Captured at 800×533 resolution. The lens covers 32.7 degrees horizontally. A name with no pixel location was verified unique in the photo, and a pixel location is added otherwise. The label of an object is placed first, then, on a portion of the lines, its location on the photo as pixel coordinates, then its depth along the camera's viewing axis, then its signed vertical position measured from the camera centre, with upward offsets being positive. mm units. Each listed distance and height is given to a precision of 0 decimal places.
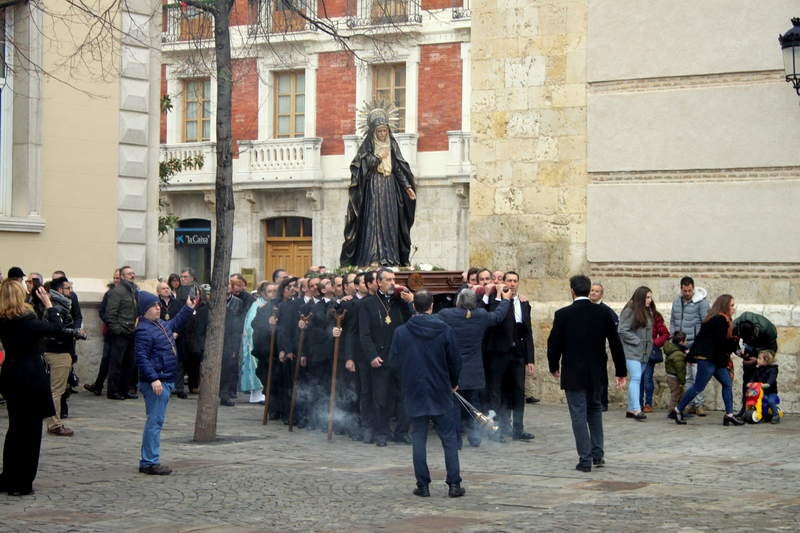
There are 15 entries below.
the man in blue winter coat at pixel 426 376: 10859 -774
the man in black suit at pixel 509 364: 14875 -891
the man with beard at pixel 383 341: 14562 -648
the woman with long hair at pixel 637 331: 17172 -578
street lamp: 16250 +2846
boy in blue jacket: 11711 -795
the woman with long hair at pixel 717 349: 15820 -720
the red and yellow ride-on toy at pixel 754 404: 16172 -1381
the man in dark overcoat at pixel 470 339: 14195 -590
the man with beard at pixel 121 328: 18953 -723
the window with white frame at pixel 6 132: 18734 +1954
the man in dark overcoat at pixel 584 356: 12336 -653
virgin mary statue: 17484 +1024
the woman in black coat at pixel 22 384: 10719 -880
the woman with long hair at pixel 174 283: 21109 -92
